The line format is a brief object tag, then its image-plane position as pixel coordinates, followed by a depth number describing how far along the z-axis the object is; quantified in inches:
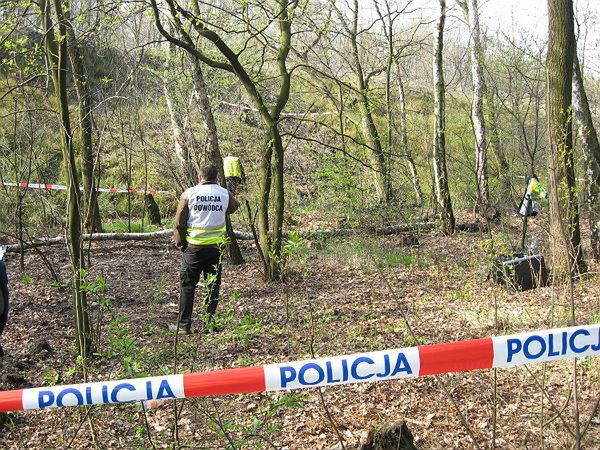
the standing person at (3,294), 195.7
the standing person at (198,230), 263.0
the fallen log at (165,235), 445.4
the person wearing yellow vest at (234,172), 535.7
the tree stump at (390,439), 143.3
